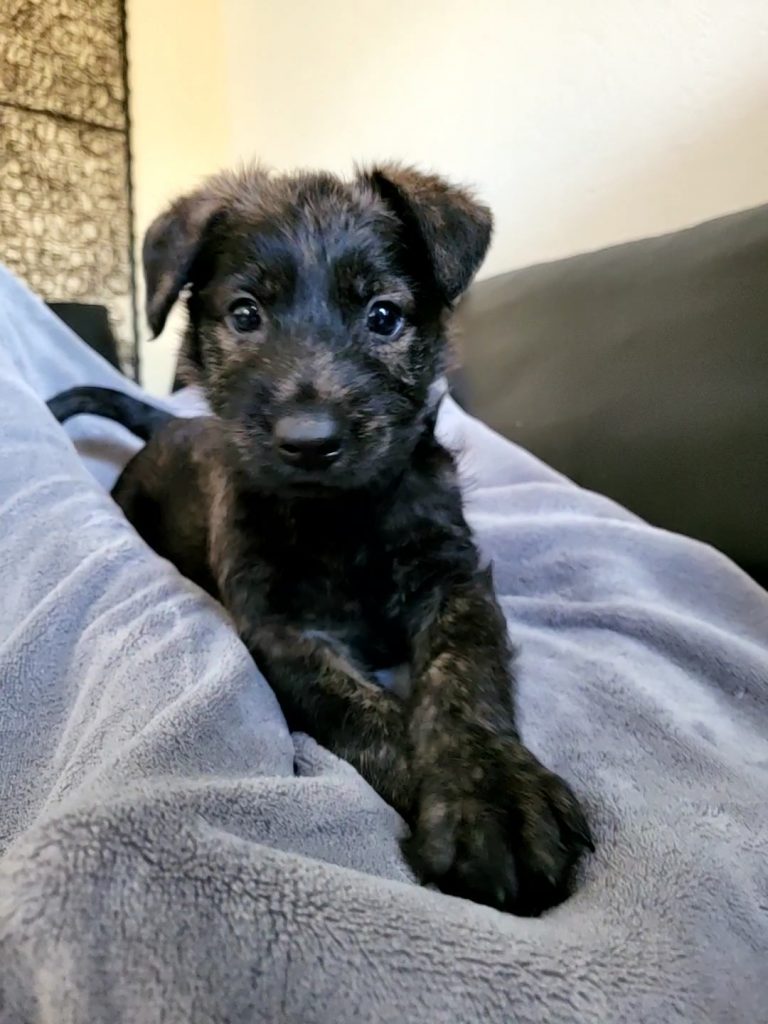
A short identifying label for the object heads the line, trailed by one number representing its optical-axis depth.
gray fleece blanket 0.15
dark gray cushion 0.37
